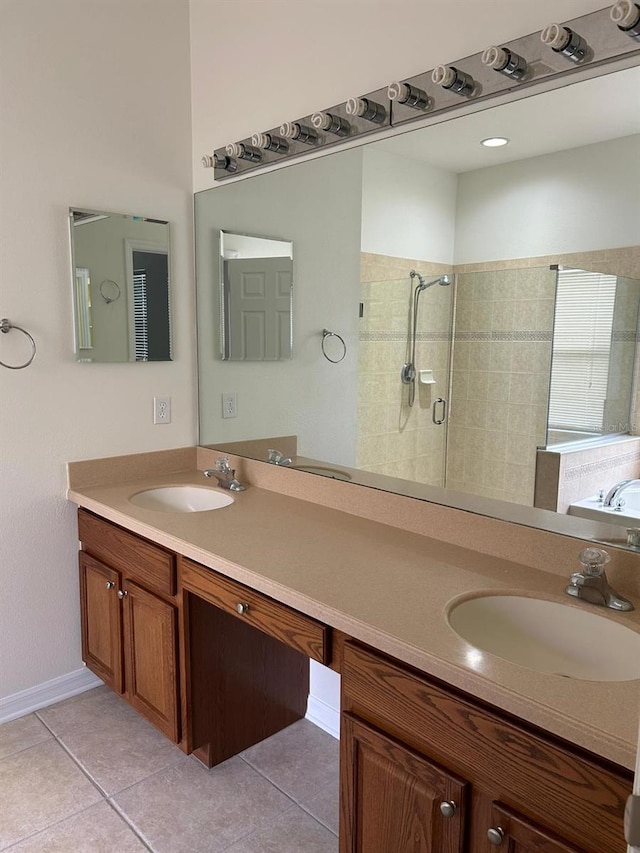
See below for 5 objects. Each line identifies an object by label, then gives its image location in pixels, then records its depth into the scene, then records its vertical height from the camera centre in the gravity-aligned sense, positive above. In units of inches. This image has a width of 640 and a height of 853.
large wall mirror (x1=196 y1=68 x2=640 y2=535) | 56.4 +5.0
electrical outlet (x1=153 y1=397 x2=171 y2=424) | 99.3 -11.8
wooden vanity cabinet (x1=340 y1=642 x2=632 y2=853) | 38.5 -30.0
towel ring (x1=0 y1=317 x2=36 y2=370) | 81.9 +0.7
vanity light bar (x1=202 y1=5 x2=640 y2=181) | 51.5 +24.5
